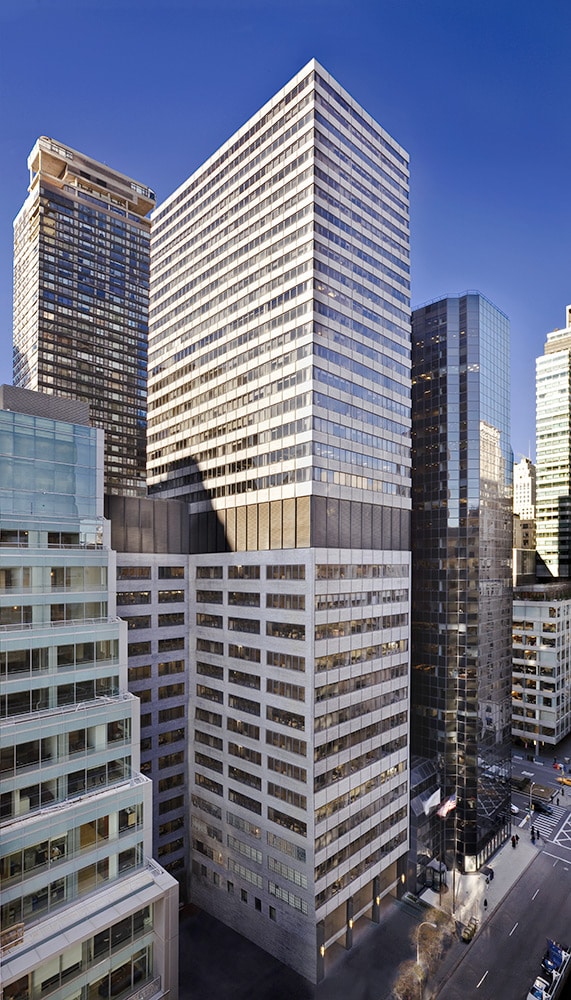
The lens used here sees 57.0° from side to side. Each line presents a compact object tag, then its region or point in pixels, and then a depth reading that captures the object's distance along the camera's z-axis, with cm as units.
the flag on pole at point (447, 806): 6650
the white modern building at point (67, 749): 3684
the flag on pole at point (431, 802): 6562
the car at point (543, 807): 8222
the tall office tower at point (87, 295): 15100
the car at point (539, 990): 4747
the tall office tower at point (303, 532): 5191
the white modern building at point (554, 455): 16100
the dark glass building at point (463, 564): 7056
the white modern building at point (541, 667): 10038
